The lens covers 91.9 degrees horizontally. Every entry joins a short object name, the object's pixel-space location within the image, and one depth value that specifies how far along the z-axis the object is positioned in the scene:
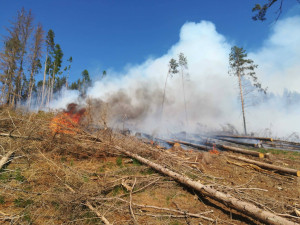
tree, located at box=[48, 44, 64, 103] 31.52
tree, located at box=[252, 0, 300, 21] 6.02
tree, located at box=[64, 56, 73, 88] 41.20
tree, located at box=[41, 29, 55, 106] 28.59
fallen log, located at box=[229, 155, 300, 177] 5.87
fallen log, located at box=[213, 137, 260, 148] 12.55
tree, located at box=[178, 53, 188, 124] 28.62
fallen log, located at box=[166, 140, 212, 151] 11.27
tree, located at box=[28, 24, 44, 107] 19.96
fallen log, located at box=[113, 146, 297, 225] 2.53
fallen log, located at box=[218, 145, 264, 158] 8.62
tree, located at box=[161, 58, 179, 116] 26.86
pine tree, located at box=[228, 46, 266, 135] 22.14
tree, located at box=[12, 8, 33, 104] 17.25
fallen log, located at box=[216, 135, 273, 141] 13.09
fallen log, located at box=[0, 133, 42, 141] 4.81
